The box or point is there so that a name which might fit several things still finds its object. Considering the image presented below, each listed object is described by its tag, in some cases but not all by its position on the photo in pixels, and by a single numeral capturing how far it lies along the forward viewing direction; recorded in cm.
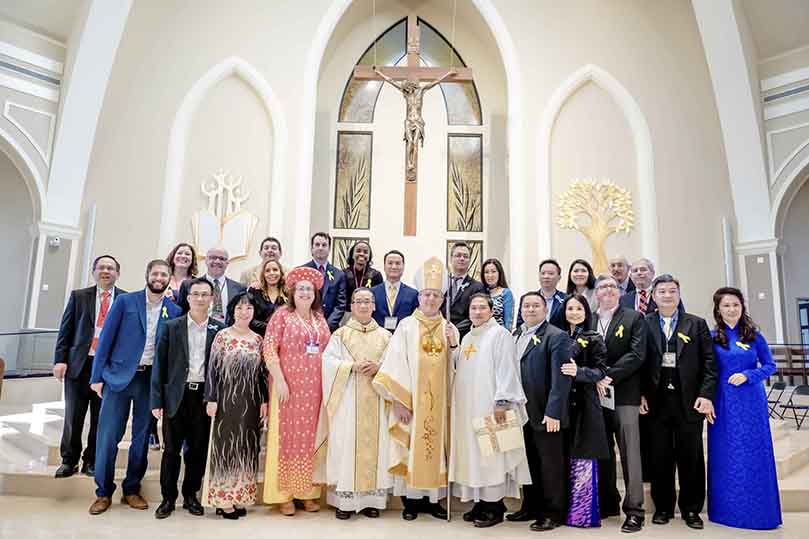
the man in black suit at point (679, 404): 327
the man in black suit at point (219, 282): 405
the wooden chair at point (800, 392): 615
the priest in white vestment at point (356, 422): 335
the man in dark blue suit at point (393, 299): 414
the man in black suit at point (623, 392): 321
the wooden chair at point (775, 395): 646
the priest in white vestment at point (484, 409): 322
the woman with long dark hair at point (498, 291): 402
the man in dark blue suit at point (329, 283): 428
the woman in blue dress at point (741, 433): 320
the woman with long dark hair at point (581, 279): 397
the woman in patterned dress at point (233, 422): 326
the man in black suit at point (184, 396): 325
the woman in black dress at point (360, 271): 435
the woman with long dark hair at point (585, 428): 314
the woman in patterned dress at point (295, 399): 333
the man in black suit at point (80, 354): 366
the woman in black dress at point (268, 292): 379
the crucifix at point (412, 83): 743
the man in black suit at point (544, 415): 315
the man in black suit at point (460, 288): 405
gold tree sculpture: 784
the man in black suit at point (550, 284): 397
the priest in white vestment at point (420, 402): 332
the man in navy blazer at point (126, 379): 336
